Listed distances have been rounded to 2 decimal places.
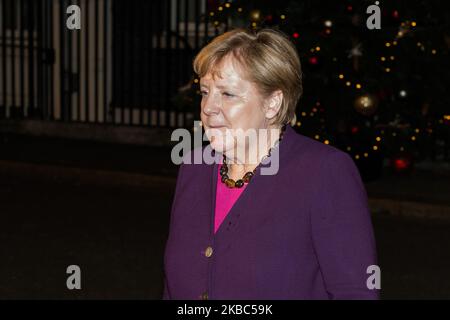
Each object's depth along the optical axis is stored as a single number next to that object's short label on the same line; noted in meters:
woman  2.62
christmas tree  9.64
